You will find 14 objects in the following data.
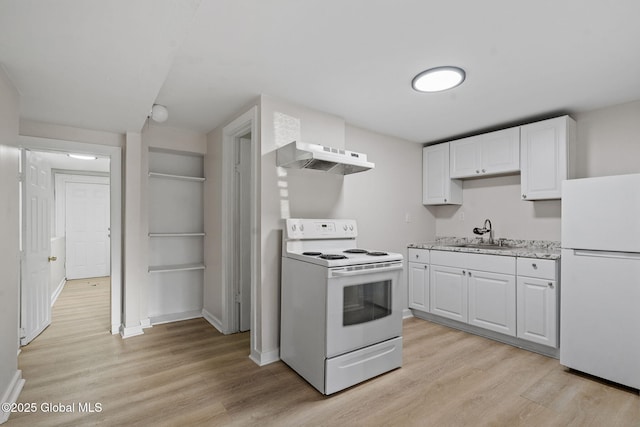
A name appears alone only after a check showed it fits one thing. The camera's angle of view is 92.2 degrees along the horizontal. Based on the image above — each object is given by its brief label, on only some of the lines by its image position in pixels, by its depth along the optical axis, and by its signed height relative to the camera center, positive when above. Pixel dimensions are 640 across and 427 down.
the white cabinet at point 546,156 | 2.91 +0.57
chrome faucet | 3.65 -0.20
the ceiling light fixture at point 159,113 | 2.80 +0.91
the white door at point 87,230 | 6.17 -0.36
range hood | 2.33 +0.43
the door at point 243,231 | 3.39 -0.20
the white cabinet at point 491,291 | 2.72 -0.79
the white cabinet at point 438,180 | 3.92 +0.43
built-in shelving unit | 3.67 -0.27
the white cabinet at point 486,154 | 3.28 +0.68
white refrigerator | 2.17 -0.48
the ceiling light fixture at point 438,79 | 2.20 +1.01
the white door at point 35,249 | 2.93 -0.39
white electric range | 2.13 -0.74
